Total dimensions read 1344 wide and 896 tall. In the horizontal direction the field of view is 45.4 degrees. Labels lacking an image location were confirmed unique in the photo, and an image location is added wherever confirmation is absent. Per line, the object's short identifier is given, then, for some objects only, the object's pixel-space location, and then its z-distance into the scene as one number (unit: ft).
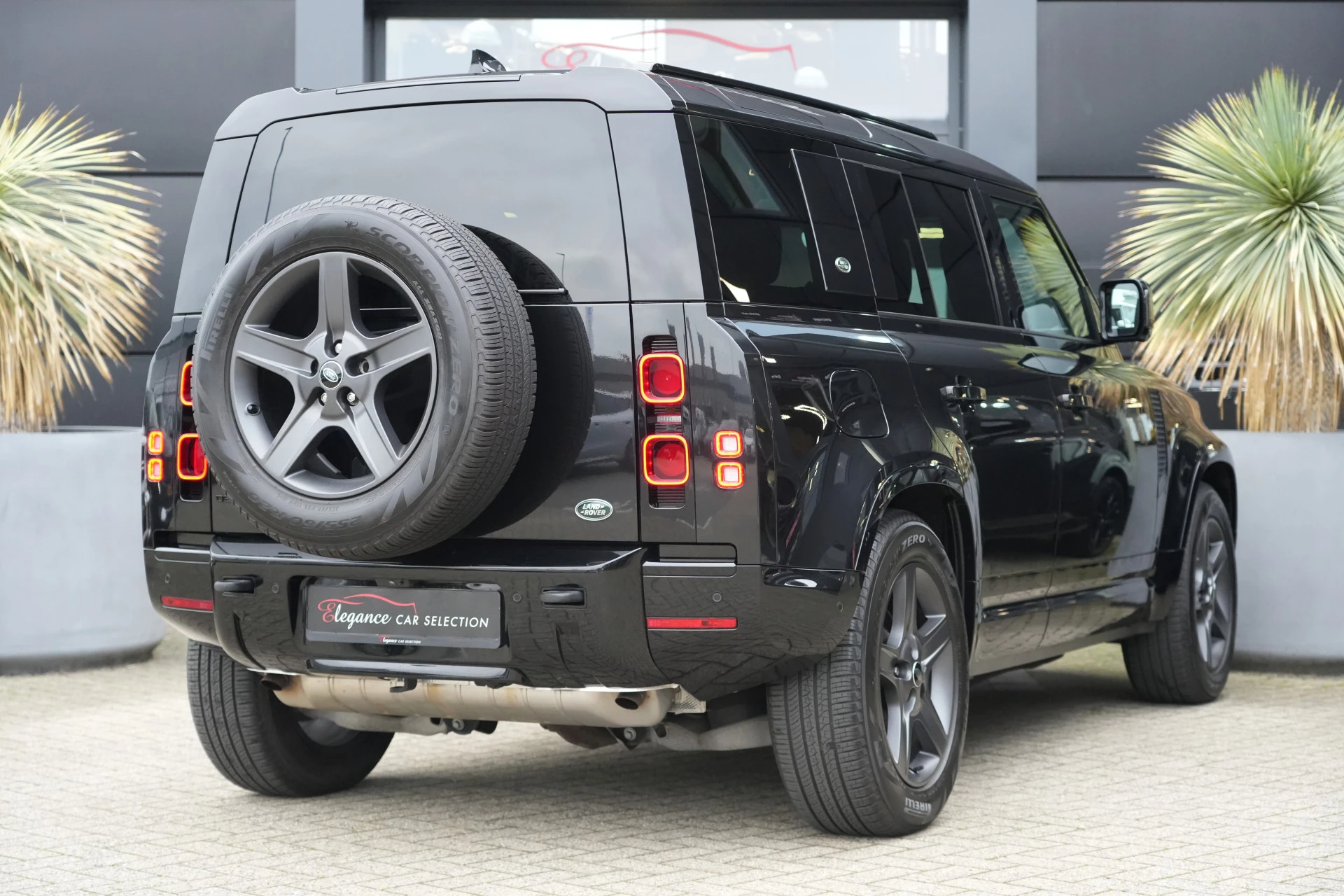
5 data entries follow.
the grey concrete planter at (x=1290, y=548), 24.13
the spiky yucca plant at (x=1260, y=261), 23.86
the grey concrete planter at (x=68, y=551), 23.49
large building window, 32.58
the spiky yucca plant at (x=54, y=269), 23.90
